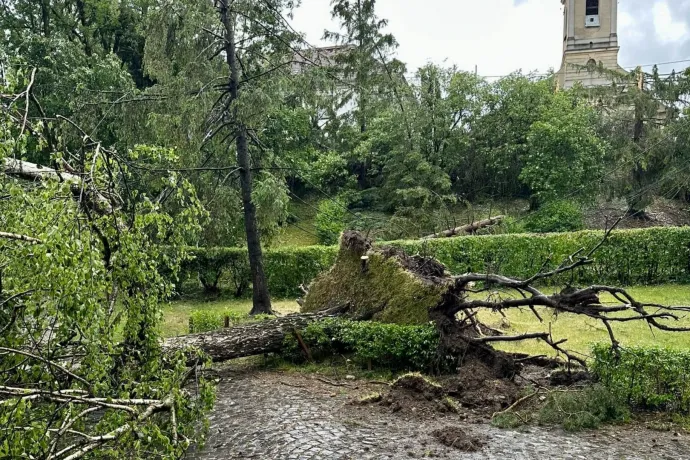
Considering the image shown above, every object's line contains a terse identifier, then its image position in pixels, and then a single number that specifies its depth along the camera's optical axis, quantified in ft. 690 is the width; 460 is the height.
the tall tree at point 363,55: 71.61
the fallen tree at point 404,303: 25.81
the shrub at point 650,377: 22.15
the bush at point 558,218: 81.61
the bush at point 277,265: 58.65
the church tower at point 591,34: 125.29
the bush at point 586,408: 22.02
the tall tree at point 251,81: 43.88
